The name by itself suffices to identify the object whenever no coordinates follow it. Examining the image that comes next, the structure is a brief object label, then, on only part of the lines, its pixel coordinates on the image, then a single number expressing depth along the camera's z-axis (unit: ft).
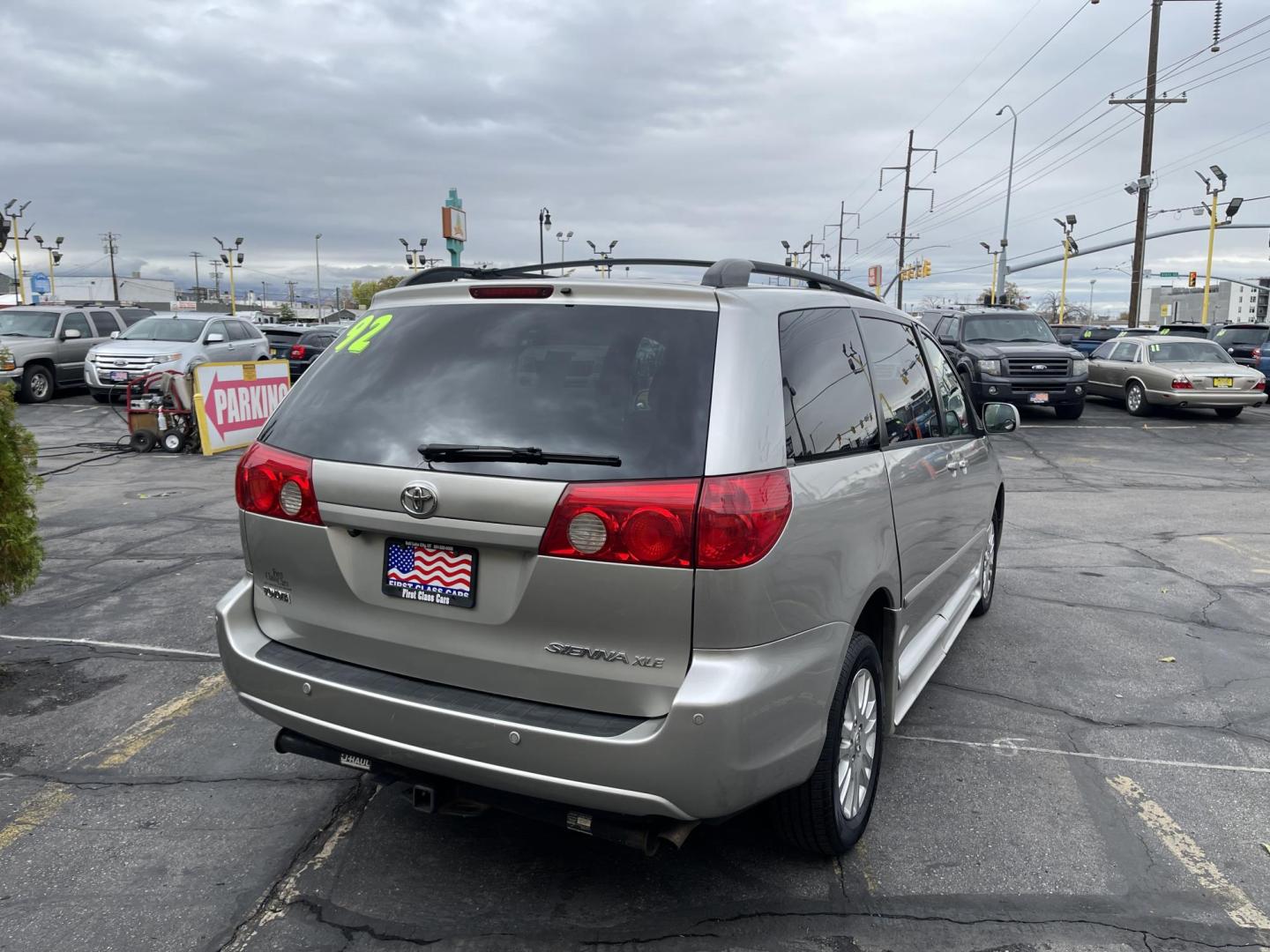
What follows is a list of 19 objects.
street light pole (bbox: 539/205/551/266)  155.53
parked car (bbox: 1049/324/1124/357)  98.84
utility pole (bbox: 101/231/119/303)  309.22
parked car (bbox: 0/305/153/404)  66.80
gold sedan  60.29
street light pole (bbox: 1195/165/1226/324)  144.15
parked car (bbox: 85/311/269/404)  60.29
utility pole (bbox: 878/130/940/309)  220.23
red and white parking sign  43.62
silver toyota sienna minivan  8.32
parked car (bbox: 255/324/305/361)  88.96
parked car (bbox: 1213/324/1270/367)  78.64
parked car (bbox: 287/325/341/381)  77.87
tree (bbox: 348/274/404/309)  373.81
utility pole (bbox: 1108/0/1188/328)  103.65
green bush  15.76
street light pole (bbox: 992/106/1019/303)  168.31
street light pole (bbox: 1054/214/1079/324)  203.18
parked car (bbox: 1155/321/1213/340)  83.05
